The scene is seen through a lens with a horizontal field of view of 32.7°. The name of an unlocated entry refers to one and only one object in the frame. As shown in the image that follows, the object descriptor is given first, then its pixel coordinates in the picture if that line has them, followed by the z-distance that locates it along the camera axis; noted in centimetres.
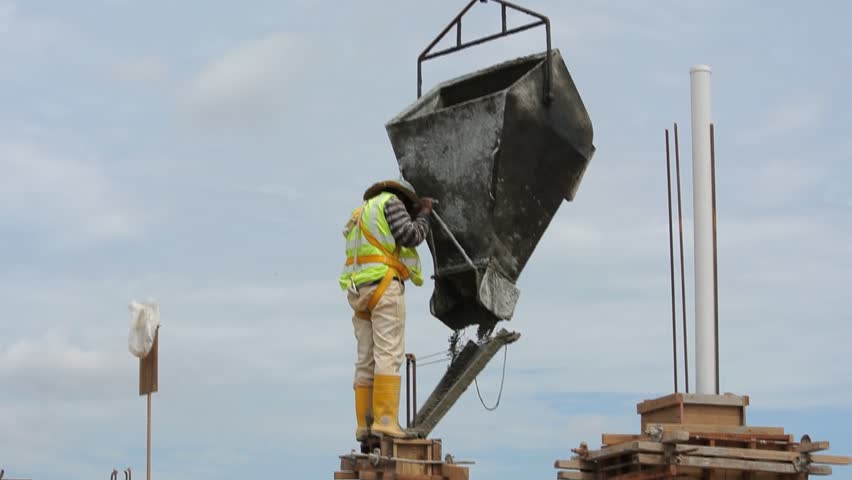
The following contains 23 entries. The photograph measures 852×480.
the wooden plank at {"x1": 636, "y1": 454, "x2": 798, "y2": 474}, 1252
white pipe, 1341
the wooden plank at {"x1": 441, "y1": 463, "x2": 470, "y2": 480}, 1354
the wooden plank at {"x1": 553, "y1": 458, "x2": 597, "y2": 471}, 1366
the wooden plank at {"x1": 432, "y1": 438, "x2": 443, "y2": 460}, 1377
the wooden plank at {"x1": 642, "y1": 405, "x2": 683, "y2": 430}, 1291
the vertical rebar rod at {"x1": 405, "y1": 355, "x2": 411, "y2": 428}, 1403
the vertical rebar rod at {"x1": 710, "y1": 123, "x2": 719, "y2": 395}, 1355
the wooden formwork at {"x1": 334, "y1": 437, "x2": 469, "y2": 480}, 1338
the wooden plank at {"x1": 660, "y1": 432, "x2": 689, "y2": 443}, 1226
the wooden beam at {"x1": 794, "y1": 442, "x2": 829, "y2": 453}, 1274
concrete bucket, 1398
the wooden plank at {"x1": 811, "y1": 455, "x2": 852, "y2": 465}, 1285
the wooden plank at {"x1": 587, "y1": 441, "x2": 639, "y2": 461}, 1255
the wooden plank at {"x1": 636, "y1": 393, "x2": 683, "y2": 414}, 1287
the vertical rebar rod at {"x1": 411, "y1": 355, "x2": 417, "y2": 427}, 1403
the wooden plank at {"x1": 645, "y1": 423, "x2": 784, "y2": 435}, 1259
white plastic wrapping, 1383
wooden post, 1386
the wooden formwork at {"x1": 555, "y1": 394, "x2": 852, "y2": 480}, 1252
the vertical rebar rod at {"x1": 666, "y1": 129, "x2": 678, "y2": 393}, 1374
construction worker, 1351
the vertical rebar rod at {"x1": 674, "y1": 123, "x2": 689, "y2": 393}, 1358
